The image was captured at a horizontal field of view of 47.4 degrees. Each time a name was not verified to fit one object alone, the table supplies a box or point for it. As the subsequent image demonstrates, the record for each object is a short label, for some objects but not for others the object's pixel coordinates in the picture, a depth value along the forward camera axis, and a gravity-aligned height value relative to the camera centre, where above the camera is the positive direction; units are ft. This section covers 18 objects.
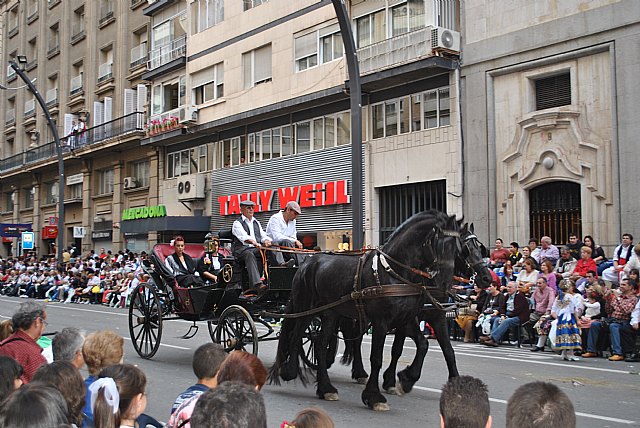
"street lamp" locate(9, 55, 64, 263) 90.10 +7.75
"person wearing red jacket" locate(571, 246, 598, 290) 49.10 -1.61
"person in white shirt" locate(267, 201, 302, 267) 35.22 +0.63
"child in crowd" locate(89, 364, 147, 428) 11.93 -2.57
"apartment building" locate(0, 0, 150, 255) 123.03 +23.90
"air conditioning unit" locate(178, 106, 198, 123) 103.96 +18.58
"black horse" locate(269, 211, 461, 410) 26.55 -1.41
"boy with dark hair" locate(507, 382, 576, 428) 8.84 -2.05
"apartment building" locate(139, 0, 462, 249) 71.72 +16.10
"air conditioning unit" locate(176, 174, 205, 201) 105.19 +8.35
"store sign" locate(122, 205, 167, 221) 112.47 +5.15
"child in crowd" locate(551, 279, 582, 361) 42.88 -4.80
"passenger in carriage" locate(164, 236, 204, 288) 37.99 -1.20
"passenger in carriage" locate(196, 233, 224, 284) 37.63 -0.96
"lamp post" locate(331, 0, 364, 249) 44.52 +7.48
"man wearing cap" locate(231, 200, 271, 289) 33.60 +0.15
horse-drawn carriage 33.99 -2.89
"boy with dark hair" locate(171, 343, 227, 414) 14.34 -2.42
